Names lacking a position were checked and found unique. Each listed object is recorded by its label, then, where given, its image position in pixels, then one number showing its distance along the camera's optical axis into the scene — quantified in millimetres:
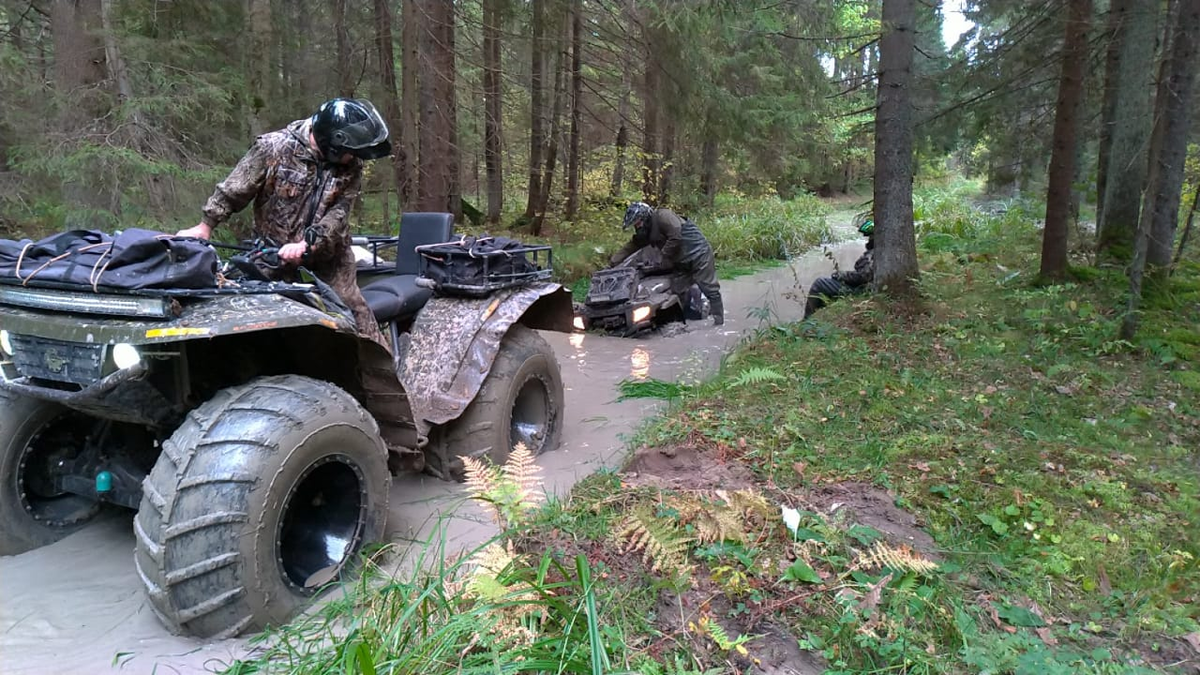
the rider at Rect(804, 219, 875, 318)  8883
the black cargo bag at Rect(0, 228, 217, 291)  2643
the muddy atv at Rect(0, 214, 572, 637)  2557
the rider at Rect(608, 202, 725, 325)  9719
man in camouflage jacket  3686
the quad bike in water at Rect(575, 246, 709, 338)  9391
